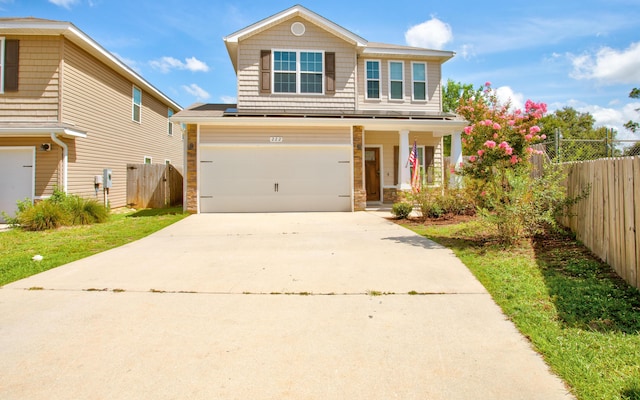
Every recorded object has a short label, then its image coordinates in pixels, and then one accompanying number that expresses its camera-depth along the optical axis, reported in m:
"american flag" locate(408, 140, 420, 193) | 11.55
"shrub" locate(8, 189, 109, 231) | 9.18
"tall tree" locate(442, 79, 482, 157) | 33.38
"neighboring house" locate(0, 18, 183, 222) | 10.55
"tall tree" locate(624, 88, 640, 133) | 27.70
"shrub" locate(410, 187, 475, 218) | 9.93
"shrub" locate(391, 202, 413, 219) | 10.21
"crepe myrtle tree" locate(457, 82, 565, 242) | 5.88
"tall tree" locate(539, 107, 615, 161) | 36.41
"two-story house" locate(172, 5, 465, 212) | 12.09
